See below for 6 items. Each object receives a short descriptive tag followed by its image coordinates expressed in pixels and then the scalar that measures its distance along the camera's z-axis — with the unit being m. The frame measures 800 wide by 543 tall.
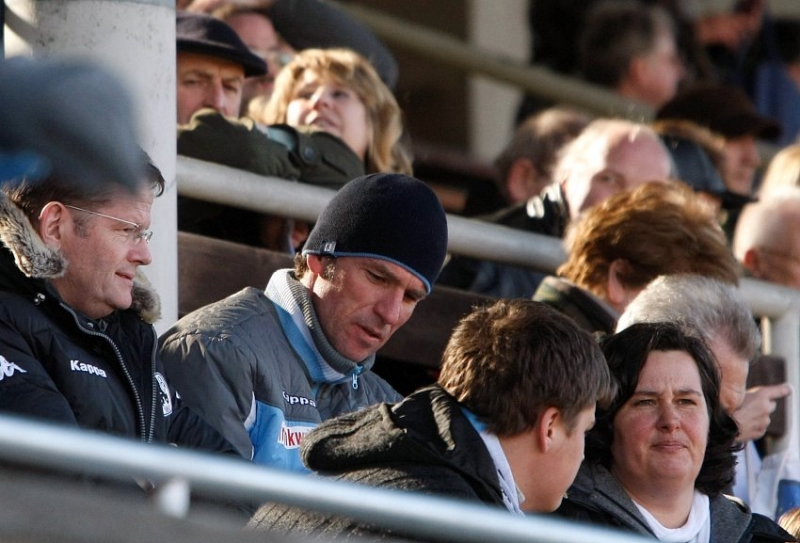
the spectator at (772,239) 11.84
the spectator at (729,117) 14.23
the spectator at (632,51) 16.02
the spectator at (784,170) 13.67
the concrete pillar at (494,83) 21.09
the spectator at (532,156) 12.50
